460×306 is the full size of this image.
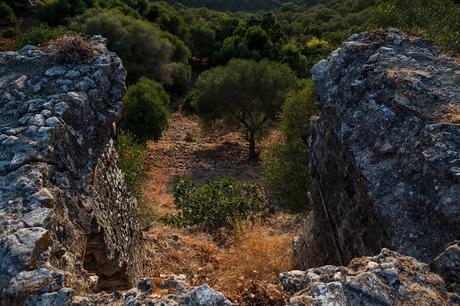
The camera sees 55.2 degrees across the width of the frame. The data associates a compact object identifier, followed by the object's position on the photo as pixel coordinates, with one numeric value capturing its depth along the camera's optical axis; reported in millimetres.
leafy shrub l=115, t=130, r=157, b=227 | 11070
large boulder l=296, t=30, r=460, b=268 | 4184
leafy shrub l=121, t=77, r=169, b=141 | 20280
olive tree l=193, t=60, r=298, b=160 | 20922
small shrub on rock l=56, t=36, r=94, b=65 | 6035
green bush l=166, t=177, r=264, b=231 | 11023
